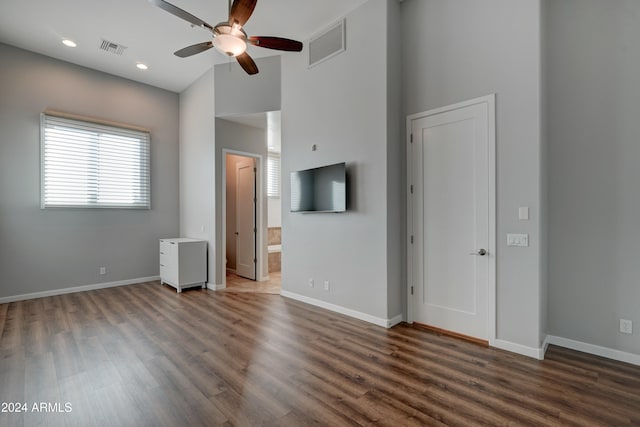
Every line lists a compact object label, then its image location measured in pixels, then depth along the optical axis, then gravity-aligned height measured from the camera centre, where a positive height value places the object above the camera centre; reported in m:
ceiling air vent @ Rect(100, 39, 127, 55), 4.47 +2.49
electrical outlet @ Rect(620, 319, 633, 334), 2.63 -1.03
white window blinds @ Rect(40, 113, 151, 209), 4.80 +0.81
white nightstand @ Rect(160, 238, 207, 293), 5.07 -0.89
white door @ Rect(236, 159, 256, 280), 5.91 -0.16
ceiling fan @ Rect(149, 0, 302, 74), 2.54 +1.68
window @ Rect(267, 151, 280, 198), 8.26 +1.01
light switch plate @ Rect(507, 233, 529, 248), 2.75 -0.28
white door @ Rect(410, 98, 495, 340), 3.01 -0.09
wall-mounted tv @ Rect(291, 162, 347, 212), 3.74 +0.28
